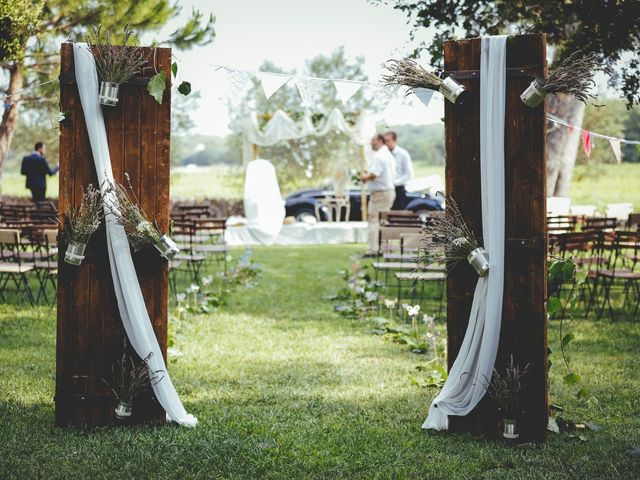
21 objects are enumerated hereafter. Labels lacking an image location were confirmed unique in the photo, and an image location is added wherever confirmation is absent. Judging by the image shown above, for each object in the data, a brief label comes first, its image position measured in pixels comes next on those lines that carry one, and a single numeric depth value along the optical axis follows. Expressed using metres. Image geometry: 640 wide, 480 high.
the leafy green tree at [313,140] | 27.50
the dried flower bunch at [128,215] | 4.42
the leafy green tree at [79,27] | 14.28
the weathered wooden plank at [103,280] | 4.52
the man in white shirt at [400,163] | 14.00
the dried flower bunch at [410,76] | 4.49
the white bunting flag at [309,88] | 6.29
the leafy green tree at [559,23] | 7.59
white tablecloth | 19.06
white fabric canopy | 17.31
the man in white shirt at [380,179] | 13.54
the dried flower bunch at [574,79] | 4.17
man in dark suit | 15.63
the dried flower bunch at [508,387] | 4.32
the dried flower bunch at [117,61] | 4.41
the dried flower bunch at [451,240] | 4.39
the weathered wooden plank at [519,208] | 4.35
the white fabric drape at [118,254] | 4.46
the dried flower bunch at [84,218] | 4.39
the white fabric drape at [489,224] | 4.33
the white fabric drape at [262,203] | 17.86
